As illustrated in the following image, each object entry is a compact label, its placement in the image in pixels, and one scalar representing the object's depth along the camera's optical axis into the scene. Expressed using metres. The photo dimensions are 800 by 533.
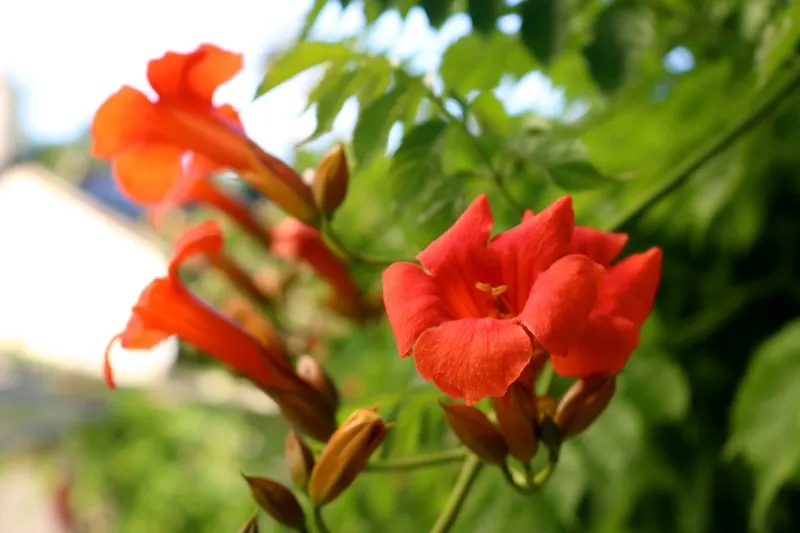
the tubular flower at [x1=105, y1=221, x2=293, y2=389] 0.41
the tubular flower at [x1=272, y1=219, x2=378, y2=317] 0.54
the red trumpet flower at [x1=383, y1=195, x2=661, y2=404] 0.34
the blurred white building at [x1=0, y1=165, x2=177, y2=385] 3.46
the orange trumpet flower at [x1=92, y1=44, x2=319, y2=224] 0.43
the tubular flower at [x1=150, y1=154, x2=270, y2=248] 0.47
